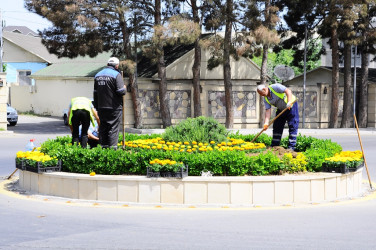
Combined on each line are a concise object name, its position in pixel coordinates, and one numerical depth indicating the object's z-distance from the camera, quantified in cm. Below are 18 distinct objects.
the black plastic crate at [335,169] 1020
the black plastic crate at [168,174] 935
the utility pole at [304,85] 3098
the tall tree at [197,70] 2906
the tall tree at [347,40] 2892
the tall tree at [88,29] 2692
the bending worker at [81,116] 1209
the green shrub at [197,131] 1213
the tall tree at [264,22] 2756
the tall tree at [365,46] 2975
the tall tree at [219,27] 2794
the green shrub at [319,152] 1046
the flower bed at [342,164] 1023
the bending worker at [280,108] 1243
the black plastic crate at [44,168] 1023
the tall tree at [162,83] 2886
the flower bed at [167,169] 935
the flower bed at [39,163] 1024
